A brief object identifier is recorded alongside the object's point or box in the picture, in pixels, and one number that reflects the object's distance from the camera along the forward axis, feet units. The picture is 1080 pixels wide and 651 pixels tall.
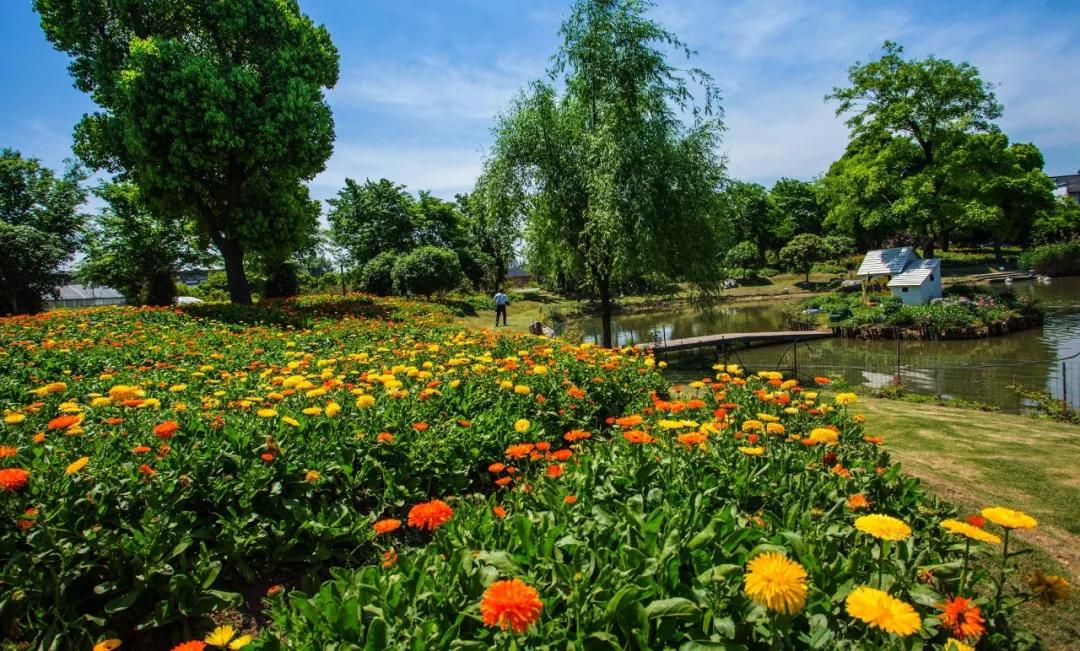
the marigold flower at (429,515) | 7.89
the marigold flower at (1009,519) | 6.15
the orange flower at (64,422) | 10.71
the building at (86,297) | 170.60
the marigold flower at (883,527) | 5.91
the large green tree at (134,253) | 88.66
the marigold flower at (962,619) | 5.64
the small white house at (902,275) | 88.63
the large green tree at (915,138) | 96.07
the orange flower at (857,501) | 8.35
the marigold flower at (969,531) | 6.29
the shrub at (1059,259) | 133.18
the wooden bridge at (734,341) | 64.47
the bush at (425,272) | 102.99
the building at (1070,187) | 266.77
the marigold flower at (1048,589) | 6.45
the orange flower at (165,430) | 10.63
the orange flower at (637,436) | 9.94
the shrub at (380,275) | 114.01
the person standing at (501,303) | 78.07
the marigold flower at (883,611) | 4.78
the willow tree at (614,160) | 44.68
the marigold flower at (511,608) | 5.15
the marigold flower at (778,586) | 5.05
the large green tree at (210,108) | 56.80
